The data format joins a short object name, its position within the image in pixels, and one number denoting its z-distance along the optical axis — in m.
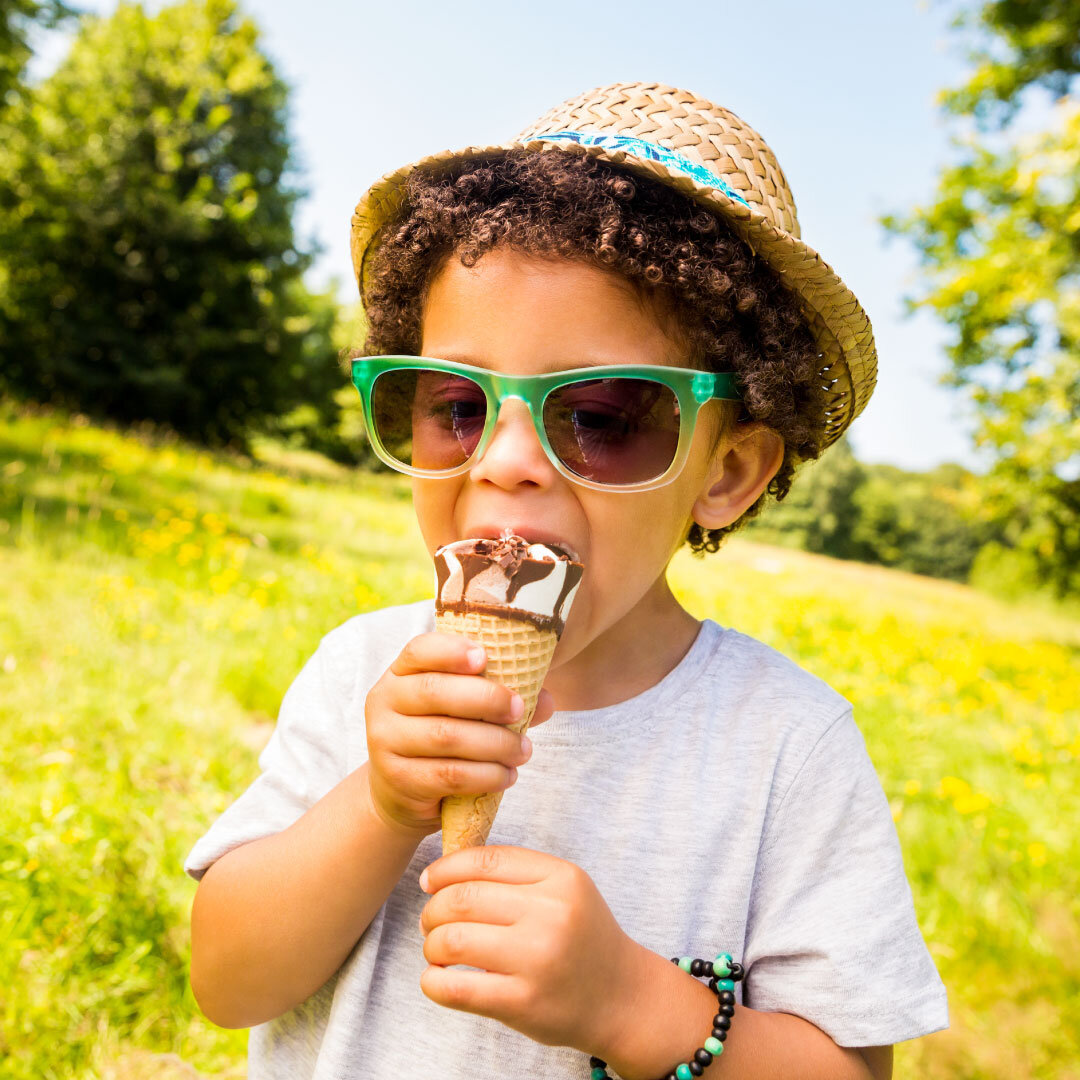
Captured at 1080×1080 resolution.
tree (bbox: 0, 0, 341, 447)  15.48
